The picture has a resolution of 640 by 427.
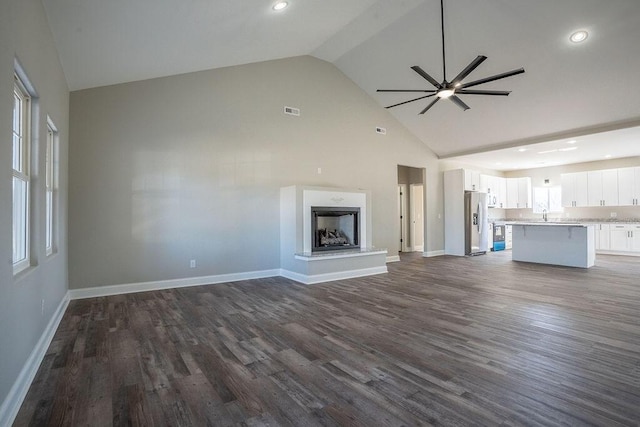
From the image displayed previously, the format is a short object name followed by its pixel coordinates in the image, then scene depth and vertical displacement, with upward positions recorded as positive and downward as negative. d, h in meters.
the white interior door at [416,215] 10.41 -0.04
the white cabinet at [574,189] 9.53 +0.70
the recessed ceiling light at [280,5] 3.83 +2.53
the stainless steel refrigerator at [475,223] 8.86 -0.26
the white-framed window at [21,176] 2.49 +0.32
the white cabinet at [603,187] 9.01 +0.72
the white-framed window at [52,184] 3.68 +0.38
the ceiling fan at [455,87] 3.94 +1.68
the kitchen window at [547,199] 10.45 +0.46
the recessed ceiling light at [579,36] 4.51 +2.51
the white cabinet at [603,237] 8.98 -0.69
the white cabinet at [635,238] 8.43 -0.67
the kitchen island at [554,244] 6.82 -0.69
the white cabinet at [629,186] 8.66 +0.71
